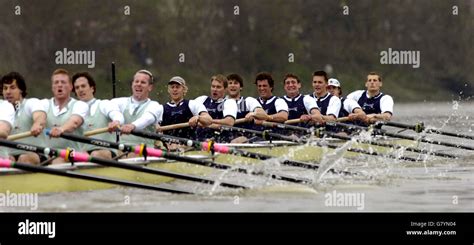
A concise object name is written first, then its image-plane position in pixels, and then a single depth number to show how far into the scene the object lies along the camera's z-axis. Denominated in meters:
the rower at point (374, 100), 16.97
